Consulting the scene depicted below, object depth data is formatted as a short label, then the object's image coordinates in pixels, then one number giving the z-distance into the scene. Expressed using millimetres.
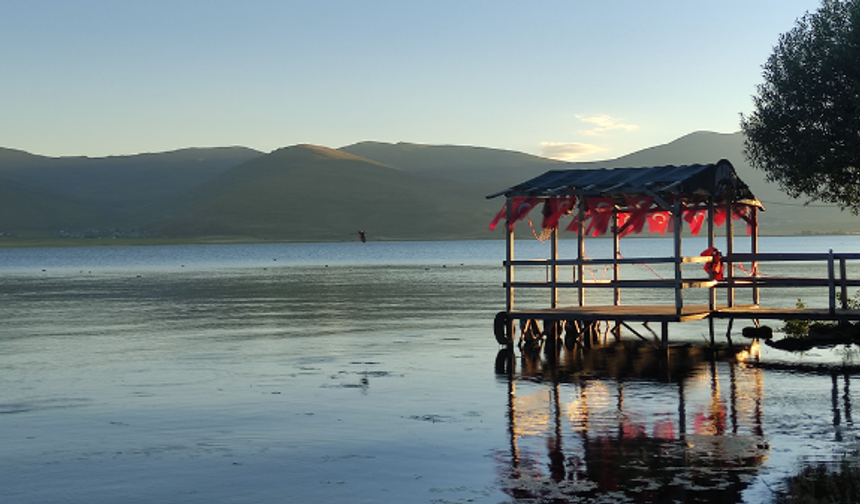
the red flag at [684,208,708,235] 30150
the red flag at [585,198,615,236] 28203
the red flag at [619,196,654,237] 27391
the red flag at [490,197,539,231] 26859
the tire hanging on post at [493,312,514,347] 27156
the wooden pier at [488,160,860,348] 24875
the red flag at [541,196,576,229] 27375
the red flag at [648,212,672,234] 30609
